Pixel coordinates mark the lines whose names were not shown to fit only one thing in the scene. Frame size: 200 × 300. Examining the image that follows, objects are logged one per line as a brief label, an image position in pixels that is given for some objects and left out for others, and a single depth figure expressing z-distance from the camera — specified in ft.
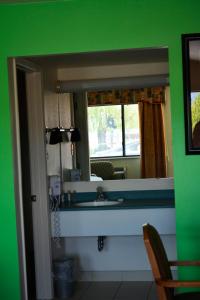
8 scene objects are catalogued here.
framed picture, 11.52
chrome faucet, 16.05
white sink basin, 15.56
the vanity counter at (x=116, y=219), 14.08
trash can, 14.92
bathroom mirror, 15.89
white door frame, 14.69
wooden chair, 8.84
